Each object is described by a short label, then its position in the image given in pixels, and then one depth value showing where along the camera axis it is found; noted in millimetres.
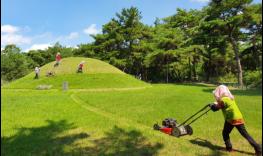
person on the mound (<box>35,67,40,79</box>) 26443
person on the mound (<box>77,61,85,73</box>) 27046
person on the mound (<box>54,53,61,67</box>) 28741
